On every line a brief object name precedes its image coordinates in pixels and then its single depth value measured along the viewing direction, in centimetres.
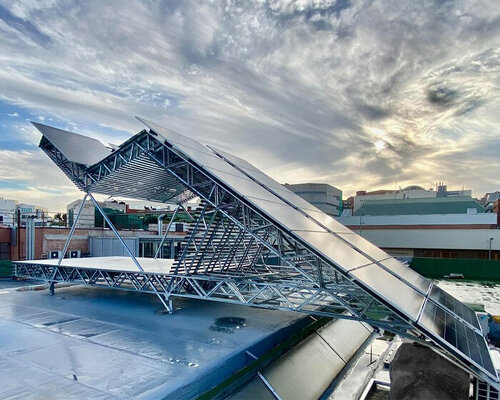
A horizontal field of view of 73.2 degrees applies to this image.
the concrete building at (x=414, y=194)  7306
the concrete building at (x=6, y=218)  2765
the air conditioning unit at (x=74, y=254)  2509
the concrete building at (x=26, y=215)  2633
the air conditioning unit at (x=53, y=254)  2358
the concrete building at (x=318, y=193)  7569
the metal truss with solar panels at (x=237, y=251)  689
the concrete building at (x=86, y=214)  2978
